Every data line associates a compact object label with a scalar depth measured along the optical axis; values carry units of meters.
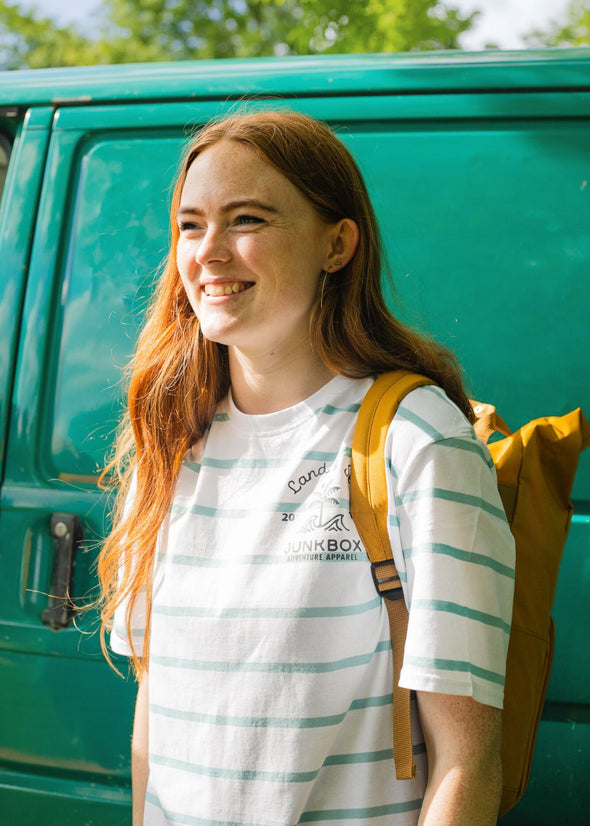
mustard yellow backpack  1.29
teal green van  1.77
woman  1.21
